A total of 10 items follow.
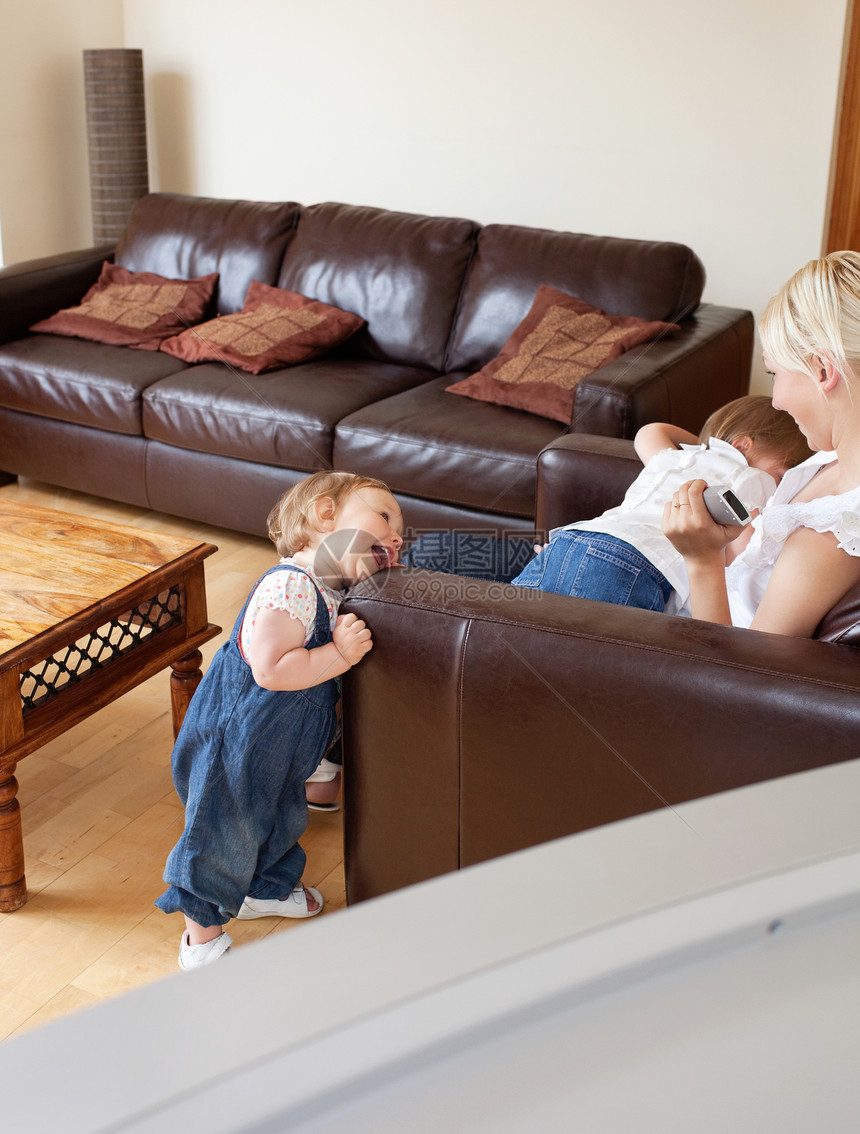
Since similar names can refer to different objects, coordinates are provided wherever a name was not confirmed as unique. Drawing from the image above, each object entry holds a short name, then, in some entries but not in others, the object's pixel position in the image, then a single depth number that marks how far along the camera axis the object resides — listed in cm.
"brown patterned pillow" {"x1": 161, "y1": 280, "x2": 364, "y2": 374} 324
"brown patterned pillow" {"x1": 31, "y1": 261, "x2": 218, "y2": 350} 349
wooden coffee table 171
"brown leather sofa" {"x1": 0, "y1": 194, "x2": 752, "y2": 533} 277
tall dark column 411
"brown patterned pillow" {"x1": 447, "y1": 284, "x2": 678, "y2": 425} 287
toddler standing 149
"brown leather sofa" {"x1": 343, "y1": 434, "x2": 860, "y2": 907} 122
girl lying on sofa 168
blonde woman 126
